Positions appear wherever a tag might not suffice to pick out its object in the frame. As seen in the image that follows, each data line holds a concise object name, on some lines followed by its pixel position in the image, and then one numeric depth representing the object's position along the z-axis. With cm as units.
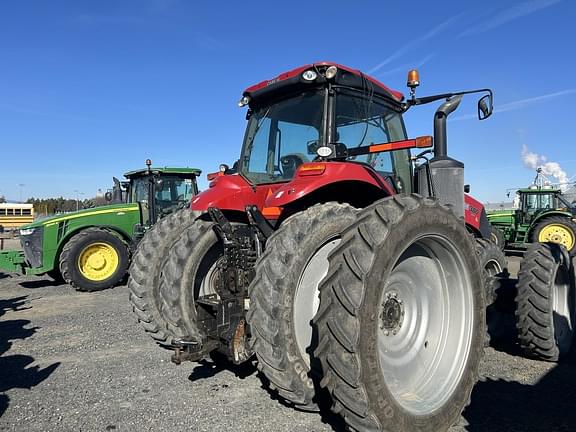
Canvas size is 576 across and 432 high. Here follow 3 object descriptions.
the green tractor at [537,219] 1376
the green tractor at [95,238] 841
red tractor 221
